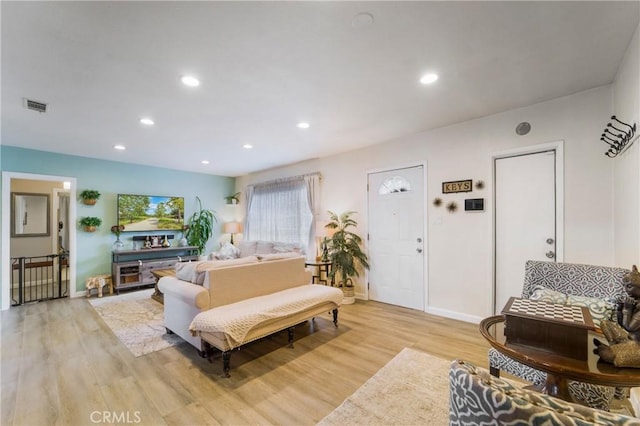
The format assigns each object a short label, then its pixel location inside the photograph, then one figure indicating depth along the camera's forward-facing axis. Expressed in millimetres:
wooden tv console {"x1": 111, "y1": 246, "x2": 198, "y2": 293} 5172
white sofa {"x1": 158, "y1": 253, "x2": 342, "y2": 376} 2379
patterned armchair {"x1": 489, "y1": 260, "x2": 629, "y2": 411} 1538
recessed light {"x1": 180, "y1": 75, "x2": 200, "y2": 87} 2355
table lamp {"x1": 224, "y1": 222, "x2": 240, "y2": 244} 6867
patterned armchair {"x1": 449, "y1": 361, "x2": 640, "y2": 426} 600
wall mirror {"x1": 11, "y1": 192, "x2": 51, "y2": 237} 5629
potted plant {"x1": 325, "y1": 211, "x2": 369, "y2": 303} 4391
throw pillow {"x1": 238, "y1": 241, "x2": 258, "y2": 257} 5965
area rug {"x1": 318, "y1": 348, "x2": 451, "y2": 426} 1800
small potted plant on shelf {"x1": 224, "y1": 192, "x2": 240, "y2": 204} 7223
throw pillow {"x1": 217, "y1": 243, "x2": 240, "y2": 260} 5883
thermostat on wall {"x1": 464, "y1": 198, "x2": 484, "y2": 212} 3365
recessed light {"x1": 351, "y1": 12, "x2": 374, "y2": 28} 1665
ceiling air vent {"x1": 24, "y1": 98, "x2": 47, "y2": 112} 2740
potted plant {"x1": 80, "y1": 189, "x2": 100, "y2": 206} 5012
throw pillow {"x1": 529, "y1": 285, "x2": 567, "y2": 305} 1944
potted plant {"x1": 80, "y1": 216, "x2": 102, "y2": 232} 5016
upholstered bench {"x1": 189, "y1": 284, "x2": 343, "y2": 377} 2271
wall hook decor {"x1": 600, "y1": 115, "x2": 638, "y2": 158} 2009
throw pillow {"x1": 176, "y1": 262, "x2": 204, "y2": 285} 2701
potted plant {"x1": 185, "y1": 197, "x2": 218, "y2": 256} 6367
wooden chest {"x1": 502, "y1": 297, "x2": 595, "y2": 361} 1208
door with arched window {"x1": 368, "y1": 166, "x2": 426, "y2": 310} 3988
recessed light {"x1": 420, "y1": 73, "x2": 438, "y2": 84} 2371
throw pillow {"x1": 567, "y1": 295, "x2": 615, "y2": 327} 1761
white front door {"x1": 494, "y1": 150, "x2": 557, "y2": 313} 2976
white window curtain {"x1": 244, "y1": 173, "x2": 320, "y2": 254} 5371
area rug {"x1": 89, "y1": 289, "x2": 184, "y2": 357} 2952
